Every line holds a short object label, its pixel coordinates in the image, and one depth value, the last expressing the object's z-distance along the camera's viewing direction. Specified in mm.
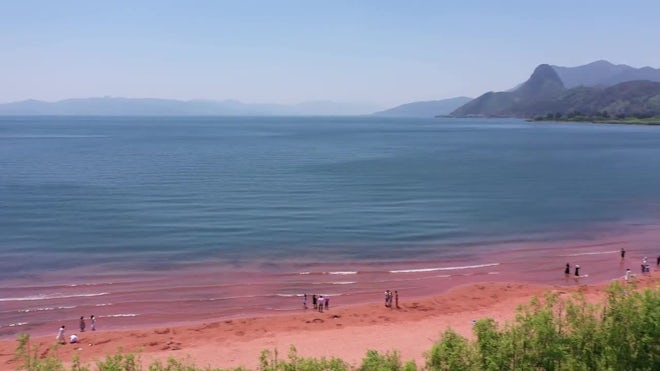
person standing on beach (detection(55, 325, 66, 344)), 31094
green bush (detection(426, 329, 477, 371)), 17281
